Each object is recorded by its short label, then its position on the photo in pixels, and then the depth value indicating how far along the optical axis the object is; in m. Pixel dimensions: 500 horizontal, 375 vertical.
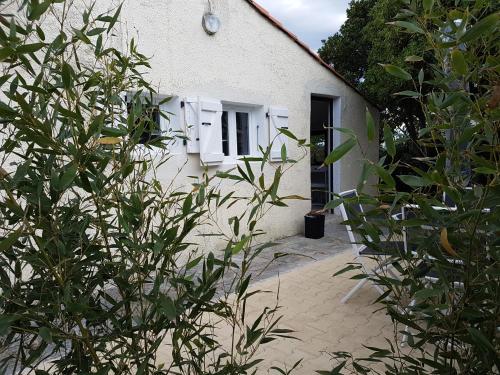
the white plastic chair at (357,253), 3.61
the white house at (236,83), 4.95
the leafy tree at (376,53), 7.00
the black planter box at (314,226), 6.62
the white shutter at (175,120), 5.11
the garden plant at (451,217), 0.93
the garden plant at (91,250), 0.95
